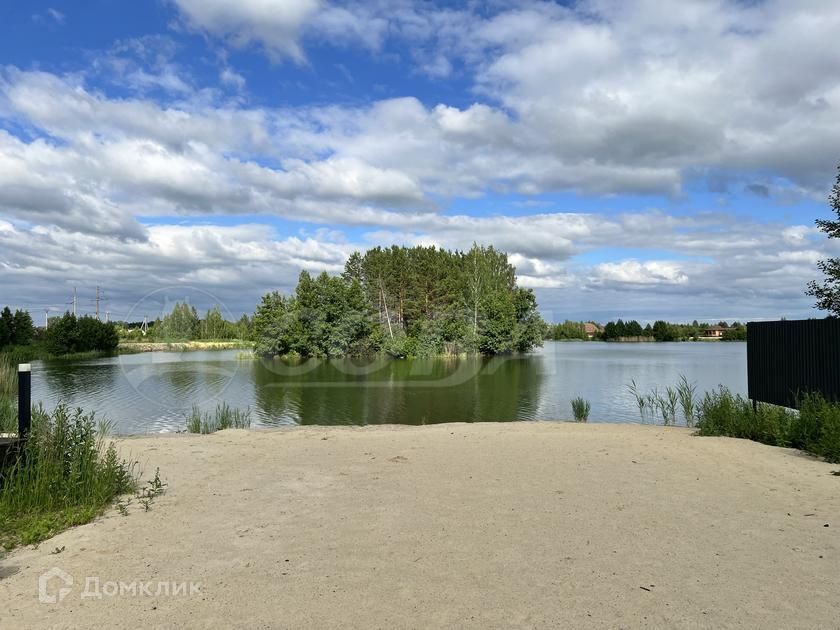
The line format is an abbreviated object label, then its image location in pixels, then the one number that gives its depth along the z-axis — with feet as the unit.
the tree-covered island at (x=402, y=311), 184.24
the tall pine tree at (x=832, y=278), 55.52
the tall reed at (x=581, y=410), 53.26
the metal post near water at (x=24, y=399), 20.35
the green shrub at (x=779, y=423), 27.96
